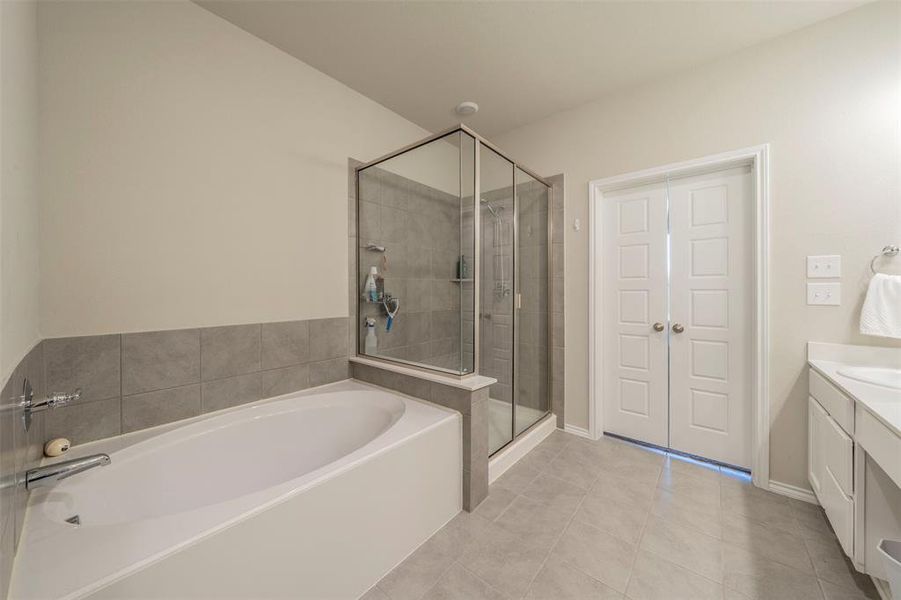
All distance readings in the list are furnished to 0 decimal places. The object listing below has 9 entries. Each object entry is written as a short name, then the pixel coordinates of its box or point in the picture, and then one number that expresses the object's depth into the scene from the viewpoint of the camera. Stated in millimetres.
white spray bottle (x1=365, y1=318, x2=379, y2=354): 2317
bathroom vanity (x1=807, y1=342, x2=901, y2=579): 1083
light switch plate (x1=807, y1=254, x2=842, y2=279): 1658
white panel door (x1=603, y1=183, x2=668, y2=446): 2301
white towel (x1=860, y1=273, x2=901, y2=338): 1479
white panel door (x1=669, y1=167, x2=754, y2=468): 2008
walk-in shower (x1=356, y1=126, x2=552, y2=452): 1979
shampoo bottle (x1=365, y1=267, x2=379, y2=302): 2354
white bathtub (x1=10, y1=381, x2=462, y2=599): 781
